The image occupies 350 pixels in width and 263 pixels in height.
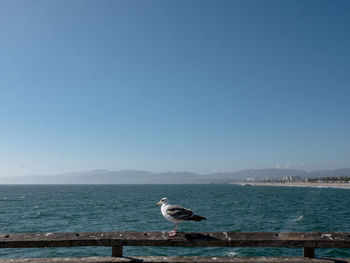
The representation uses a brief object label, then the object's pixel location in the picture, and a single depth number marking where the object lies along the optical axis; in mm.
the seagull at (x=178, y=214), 6503
